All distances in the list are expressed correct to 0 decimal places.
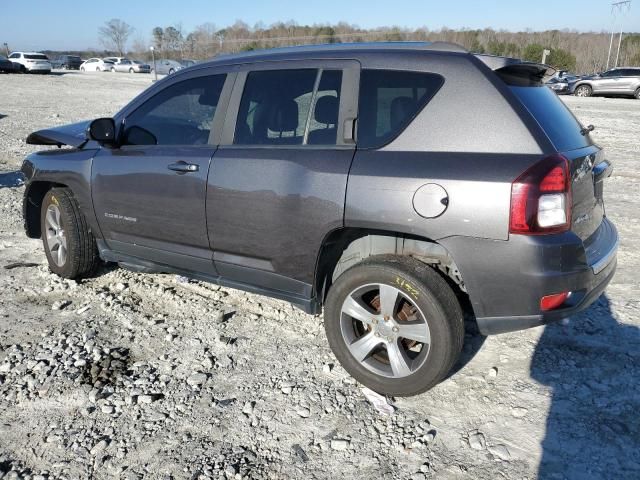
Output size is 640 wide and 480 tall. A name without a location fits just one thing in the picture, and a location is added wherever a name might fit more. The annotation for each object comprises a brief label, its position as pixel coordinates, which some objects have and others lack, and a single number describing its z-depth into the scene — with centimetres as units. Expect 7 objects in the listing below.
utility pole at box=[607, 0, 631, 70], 6103
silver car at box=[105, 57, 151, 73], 5284
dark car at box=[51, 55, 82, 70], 5784
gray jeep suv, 264
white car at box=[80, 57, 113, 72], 5391
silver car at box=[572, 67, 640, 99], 2675
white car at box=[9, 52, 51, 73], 4166
